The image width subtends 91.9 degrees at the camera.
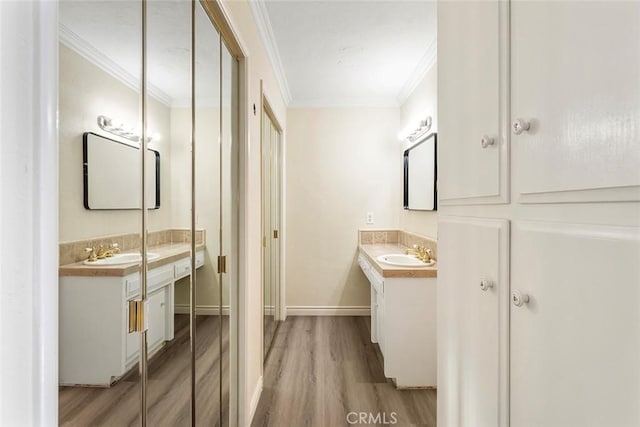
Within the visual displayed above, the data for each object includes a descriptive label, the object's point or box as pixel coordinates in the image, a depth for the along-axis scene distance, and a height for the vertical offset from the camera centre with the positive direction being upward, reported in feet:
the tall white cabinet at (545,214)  1.41 -0.02
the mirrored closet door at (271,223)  8.69 -0.41
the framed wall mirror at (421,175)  8.43 +1.08
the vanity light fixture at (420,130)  8.69 +2.45
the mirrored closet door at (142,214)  2.01 -0.04
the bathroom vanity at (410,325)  7.11 -2.64
